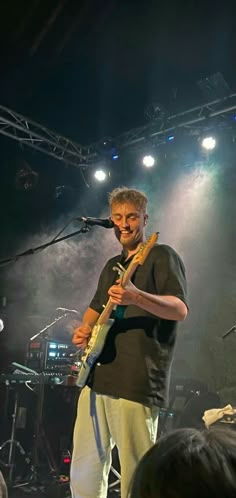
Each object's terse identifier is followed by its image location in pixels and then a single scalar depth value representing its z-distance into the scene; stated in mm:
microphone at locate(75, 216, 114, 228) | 2823
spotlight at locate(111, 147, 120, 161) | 7913
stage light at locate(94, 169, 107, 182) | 8336
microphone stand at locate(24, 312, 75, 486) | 4727
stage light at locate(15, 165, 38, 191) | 7688
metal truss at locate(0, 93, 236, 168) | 6613
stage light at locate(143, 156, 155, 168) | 7758
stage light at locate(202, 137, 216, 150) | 7027
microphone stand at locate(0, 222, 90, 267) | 3319
